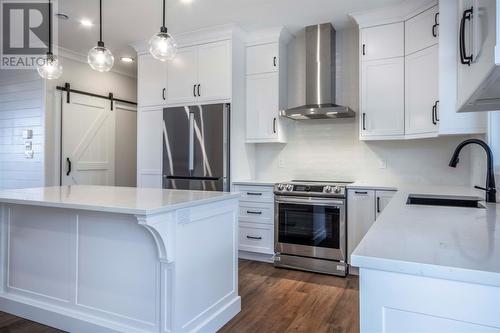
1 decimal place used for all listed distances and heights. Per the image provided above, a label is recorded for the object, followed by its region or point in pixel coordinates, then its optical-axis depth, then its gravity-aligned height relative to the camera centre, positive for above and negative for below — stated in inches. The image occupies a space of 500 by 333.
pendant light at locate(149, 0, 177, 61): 96.3 +36.4
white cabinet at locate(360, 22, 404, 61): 132.3 +52.7
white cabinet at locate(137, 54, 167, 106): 169.5 +45.3
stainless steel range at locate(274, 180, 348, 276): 132.4 -25.0
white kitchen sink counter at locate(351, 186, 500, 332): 27.3 -10.2
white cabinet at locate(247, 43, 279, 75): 155.6 +53.2
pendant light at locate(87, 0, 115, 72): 102.2 +34.4
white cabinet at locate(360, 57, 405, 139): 133.0 +29.2
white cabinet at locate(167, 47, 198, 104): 160.9 +45.5
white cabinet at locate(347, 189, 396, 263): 126.4 -16.5
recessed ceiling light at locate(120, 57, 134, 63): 195.5 +65.3
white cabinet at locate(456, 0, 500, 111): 33.9 +14.4
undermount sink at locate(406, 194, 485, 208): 80.8 -8.2
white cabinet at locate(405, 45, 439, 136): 121.6 +29.4
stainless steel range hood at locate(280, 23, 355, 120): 147.9 +45.1
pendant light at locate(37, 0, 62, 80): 110.6 +33.8
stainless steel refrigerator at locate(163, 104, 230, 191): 150.6 +9.4
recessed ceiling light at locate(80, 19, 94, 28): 146.1 +65.4
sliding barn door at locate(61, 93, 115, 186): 184.2 +15.0
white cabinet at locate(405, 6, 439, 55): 120.5 +52.8
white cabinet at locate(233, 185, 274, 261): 147.7 -24.7
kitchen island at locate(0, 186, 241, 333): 74.5 -24.2
